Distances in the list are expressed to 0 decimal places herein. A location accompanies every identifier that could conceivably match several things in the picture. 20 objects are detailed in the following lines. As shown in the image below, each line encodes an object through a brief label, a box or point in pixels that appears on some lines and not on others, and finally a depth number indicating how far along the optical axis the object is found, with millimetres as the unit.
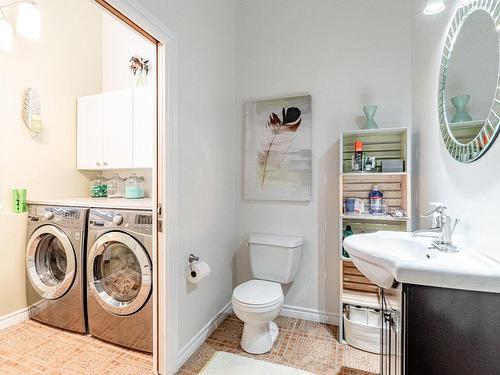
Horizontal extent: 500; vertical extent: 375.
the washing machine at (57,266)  1936
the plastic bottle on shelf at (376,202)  1956
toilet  1698
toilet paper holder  1737
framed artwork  2215
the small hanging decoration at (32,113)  2299
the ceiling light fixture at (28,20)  1853
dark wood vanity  751
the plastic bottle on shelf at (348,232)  2020
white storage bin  1786
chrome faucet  1093
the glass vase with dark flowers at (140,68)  2527
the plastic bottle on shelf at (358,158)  1938
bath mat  1619
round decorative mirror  977
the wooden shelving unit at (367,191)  1880
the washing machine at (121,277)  1691
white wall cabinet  2285
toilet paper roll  1712
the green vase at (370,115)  1915
